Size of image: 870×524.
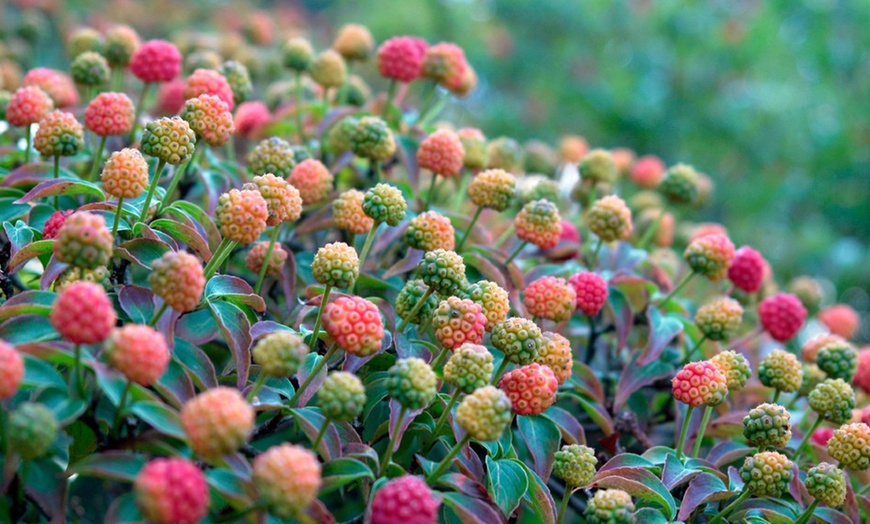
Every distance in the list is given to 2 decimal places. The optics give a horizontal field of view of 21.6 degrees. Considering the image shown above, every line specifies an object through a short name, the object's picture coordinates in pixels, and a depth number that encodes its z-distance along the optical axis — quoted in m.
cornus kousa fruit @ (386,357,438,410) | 0.82
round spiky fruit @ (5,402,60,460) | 0.77
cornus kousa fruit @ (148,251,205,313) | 0.81
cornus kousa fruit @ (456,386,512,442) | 0.81
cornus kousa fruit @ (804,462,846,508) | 0.86
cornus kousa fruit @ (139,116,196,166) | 0.87
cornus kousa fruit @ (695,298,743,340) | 0.95
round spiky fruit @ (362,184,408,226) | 0.90
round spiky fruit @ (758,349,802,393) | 0.92
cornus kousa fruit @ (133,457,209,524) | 0.76
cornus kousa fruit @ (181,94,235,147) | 0.89
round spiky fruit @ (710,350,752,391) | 0.89
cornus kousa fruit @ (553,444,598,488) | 0.86
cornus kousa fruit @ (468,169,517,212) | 0.95
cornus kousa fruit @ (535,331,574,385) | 0.88
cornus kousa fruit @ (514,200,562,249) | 0.94
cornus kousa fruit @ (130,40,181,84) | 0.99
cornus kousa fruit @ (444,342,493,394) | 0.83
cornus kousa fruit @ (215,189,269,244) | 0.84
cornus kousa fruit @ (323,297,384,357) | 0.83
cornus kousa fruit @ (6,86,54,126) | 0.93
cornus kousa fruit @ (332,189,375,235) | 0.92
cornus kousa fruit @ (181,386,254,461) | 0.78
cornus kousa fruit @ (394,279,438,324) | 0.88
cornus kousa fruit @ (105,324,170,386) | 0.78
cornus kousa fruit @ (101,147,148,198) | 0.85
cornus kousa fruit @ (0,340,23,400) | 0.78
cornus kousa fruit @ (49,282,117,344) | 0.79
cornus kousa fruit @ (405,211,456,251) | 0.91
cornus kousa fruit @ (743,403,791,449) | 0.87
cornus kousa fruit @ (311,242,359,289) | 0.86
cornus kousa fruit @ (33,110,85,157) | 0.90
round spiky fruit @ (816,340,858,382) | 0.94
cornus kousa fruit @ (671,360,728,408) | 0.87
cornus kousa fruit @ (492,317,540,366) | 0.85
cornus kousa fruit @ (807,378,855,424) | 0.90
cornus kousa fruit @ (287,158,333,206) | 0.94
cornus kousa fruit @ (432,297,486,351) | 0.85
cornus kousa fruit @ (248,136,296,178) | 0.92
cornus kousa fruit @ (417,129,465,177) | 0.96
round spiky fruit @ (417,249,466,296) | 0.87
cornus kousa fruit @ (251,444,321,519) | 0.78
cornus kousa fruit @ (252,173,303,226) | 0.87
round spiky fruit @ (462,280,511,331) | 0.87
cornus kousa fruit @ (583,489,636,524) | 0.83
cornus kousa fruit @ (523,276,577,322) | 0.90
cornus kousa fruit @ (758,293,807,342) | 0.99
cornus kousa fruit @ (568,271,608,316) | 0.92
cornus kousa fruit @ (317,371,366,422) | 0.81
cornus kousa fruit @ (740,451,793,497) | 0.86
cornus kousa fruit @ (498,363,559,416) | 0.85
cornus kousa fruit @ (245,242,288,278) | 0.91
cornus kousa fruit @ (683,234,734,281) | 0.97
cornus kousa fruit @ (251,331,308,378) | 0.80
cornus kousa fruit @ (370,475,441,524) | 0.79
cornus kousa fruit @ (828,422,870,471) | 0.88
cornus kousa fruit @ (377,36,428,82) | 1.02
